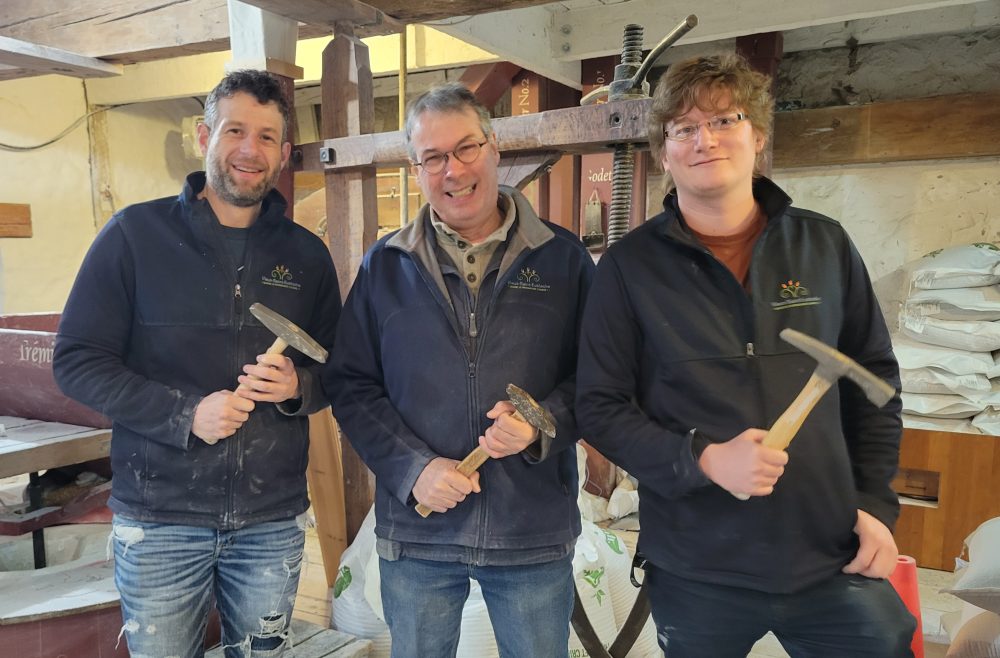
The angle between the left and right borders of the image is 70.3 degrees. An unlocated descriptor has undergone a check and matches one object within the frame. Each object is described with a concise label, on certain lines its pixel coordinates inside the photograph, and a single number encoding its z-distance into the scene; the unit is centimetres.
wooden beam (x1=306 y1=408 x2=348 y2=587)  241
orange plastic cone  148
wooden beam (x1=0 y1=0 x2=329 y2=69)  241
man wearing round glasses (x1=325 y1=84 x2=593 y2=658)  133
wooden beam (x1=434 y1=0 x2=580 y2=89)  308
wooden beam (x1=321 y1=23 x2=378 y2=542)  206
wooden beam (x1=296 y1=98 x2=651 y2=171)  155
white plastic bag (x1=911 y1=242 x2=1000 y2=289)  296
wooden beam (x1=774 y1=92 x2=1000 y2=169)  325
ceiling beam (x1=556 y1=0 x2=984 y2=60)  284
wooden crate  292
